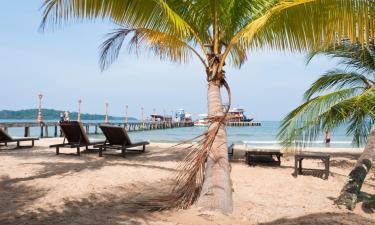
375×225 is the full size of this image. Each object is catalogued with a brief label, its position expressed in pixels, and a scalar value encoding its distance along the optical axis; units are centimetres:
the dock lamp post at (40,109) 2269
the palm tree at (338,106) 788
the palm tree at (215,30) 426
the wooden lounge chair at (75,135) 943
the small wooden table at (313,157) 720
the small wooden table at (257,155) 834
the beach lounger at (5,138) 1119
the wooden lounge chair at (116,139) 923
